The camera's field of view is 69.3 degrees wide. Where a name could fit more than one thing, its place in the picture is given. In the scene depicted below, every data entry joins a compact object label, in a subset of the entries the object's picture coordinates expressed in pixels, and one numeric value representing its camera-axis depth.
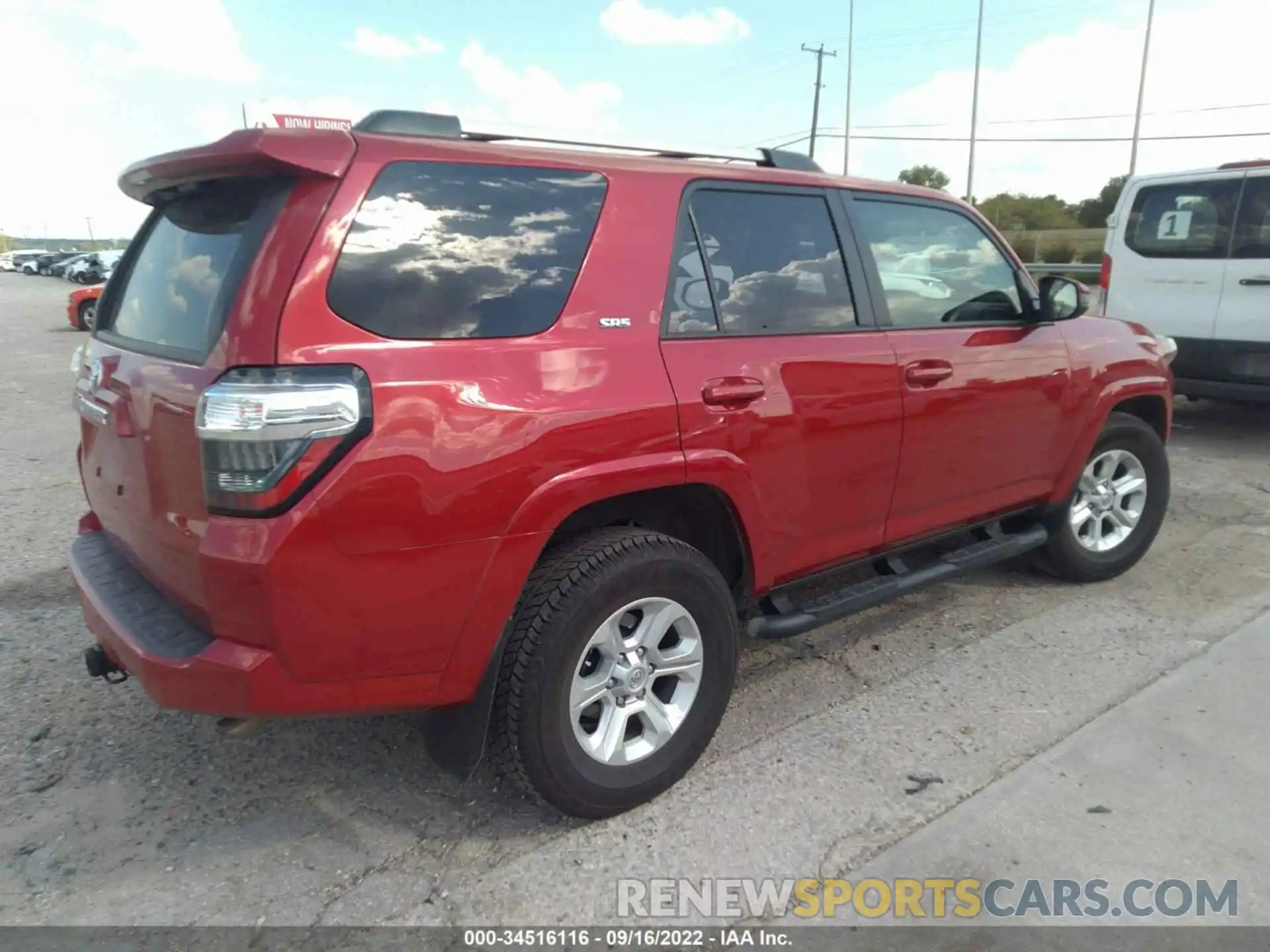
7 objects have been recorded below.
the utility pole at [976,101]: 39.22
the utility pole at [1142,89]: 33.47
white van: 7.10
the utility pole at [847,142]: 46.06
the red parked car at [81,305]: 16.66
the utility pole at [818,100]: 49.88
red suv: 2.12
